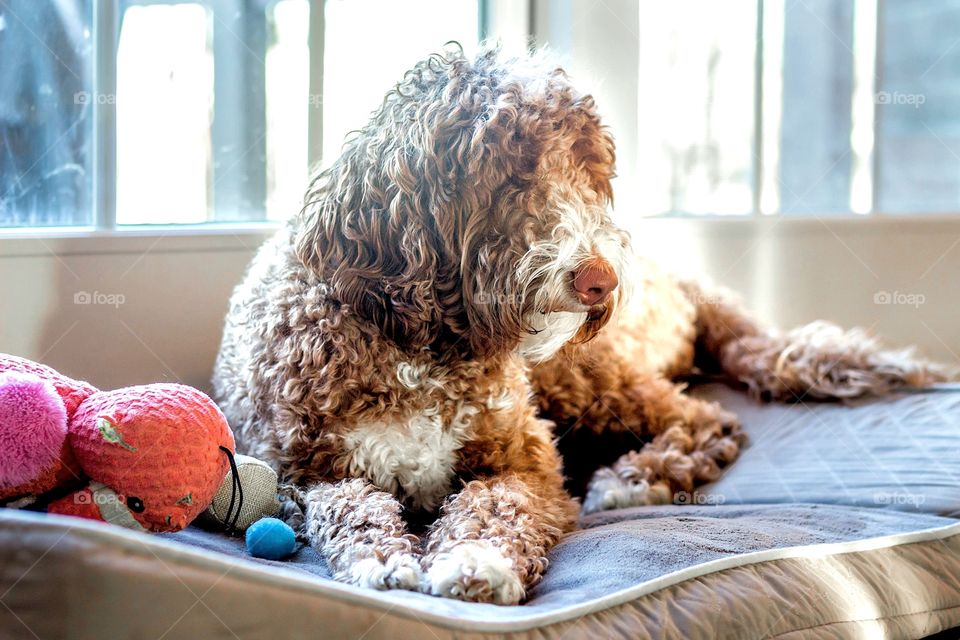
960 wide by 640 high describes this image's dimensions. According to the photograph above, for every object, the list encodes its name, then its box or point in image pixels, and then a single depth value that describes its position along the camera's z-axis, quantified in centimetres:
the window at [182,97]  236
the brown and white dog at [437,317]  169
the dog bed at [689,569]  125
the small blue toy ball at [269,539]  168
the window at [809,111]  394
